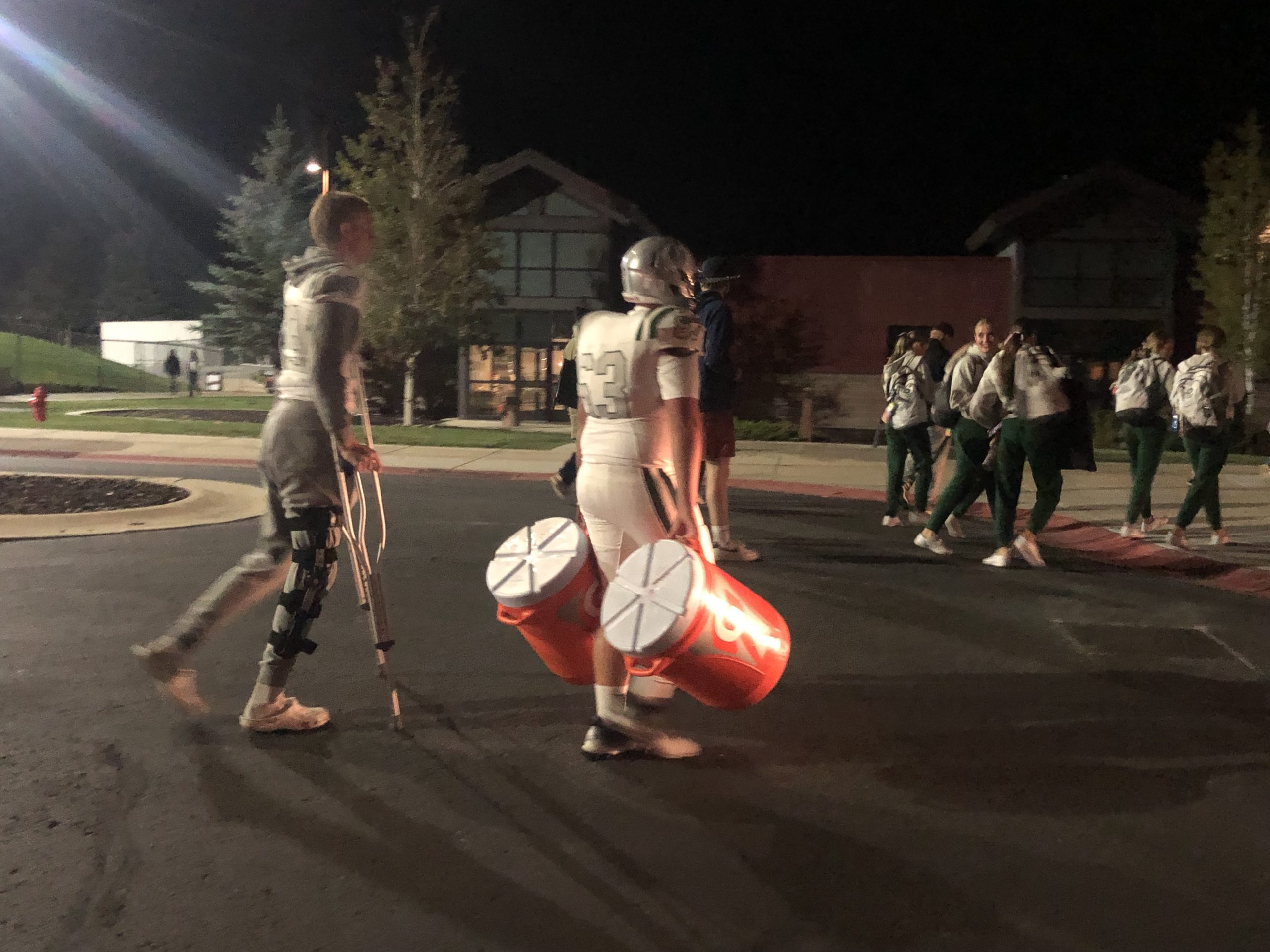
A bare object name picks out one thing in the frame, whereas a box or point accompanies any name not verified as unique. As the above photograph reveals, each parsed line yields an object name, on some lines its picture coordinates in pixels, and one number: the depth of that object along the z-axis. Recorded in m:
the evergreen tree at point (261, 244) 40.47
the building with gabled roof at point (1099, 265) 30.16
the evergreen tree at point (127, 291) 78.38
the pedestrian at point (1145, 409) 8.95
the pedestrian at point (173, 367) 37.59
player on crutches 3.89
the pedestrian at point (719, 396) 7.23
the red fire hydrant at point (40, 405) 19.09
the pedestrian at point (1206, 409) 8.34
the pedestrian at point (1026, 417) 7.50
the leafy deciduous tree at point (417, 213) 21.88
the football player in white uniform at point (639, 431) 3.77
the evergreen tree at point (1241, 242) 24.14
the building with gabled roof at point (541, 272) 29.58
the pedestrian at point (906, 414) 9.23
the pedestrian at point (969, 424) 7.95
